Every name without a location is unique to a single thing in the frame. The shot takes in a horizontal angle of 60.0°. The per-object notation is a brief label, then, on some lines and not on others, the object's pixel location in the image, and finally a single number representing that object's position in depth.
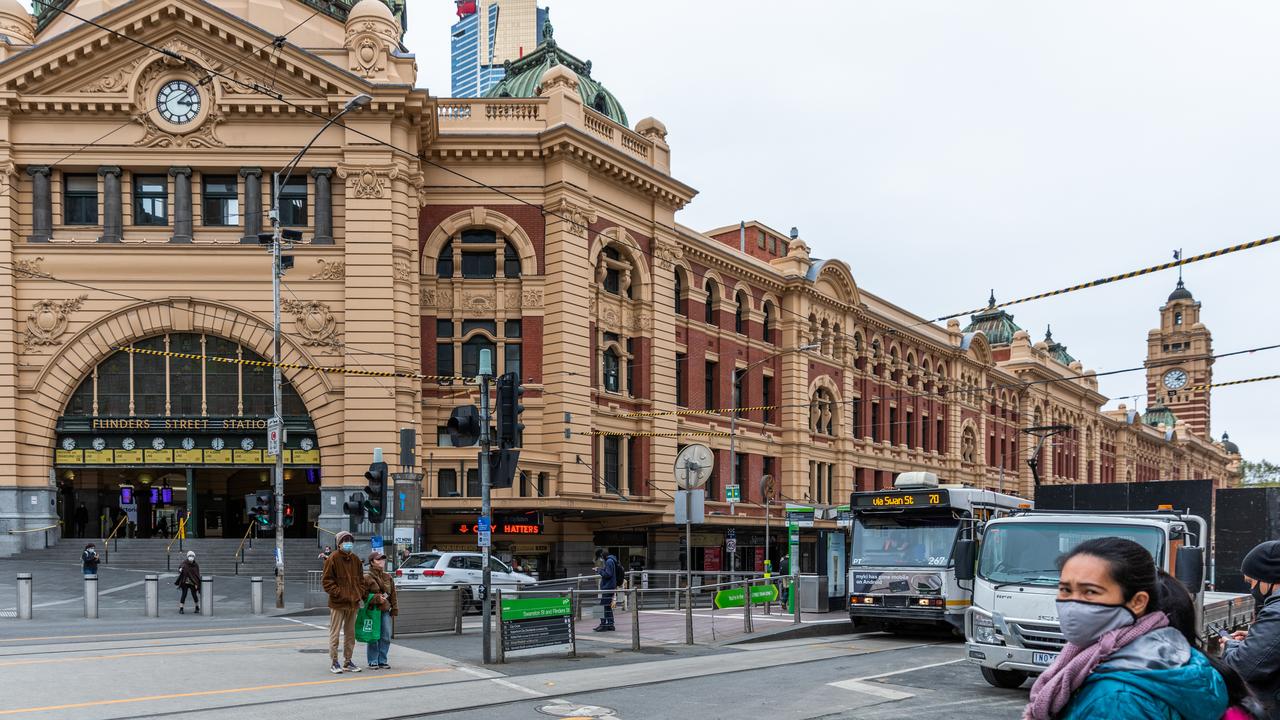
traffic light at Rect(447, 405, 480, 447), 15.79
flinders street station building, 34.59
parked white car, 27.52
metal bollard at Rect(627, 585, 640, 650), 18.03
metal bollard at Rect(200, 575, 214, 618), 24.98
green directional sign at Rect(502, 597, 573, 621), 16.11
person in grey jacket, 5.22
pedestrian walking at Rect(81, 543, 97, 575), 27.34
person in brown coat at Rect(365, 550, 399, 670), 14.27
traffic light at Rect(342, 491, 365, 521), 22.84
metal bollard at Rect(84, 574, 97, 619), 23.58
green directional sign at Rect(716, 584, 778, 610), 20.67
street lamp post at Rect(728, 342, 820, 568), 42.38
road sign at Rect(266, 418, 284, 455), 27.86
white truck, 12.89
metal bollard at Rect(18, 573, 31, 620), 22.55
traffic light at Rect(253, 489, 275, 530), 27.85
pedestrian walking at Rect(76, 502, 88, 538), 38.31
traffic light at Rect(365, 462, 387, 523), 22.39
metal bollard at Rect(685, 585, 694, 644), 19.14
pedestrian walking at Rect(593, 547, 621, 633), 21.27
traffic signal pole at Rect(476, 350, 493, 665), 15.86
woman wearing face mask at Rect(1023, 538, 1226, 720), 3.40
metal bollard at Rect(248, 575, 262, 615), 25.42
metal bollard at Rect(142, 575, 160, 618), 24.39
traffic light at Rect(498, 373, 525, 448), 16.61
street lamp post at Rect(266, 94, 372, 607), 27.24
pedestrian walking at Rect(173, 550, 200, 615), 25.69
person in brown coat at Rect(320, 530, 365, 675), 13.84
